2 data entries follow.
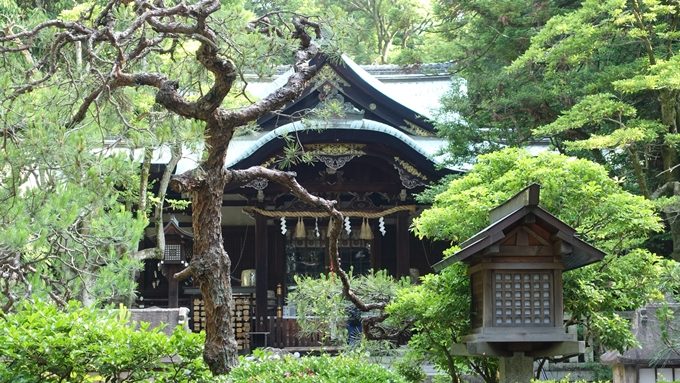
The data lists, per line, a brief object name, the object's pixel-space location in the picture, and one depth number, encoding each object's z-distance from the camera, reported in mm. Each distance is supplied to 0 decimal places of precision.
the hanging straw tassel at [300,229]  19609
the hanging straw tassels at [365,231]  19688
